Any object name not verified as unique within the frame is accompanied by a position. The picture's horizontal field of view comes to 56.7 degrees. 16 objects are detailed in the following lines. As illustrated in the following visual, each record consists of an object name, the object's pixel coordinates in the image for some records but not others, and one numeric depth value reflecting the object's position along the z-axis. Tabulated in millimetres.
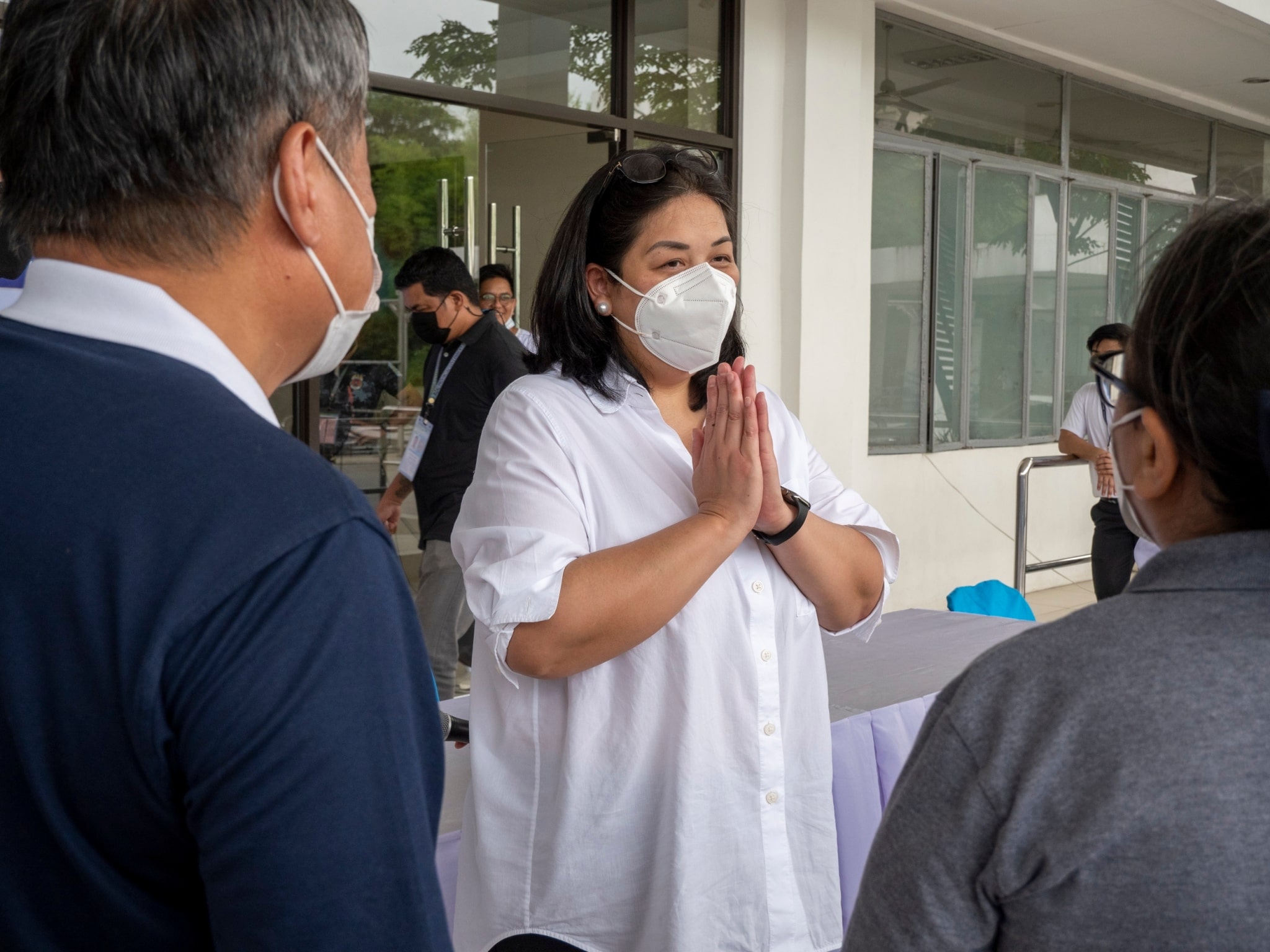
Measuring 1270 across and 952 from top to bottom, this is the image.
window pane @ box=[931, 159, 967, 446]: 6859
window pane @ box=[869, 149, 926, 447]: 6570
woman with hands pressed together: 1312
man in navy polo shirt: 619
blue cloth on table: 3441
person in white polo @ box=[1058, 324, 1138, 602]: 4980
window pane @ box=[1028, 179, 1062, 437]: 7551
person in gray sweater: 723
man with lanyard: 4133
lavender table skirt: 1897
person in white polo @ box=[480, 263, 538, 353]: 5489
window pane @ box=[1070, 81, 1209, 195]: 7855
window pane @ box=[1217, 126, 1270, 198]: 9141
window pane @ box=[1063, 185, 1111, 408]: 7855
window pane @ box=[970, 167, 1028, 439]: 7152
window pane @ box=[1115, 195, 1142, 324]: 8227
